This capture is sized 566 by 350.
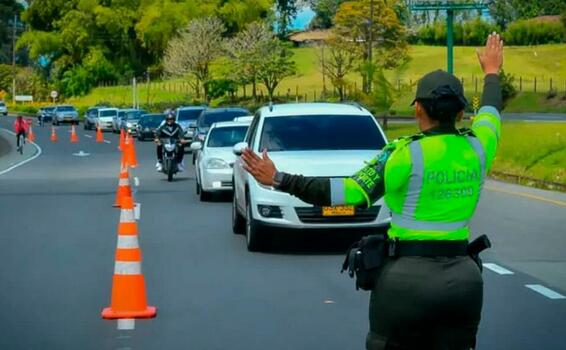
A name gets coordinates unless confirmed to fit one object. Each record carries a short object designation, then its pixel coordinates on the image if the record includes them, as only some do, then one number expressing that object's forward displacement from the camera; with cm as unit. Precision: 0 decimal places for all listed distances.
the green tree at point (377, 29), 8044
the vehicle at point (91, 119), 7894
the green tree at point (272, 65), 8644
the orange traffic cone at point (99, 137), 6070
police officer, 508
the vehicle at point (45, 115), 9375
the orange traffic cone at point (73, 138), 5967
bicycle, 4682
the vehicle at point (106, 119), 7631
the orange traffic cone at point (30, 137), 6285
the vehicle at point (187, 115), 4858
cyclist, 4614
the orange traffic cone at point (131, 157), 3531
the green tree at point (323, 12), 14125
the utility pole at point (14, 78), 13923
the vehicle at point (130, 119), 6612
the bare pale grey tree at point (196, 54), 9544
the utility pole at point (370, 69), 5319
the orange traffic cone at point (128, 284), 1045
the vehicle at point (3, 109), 11988
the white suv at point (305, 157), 1472
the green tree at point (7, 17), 15538
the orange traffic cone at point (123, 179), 1900
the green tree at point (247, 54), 8762
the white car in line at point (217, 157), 2300
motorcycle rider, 3002
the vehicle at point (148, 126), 5988
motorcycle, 2967
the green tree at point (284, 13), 14338
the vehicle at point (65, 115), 8950
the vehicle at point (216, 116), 3669
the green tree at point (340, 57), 7590
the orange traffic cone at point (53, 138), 6200
